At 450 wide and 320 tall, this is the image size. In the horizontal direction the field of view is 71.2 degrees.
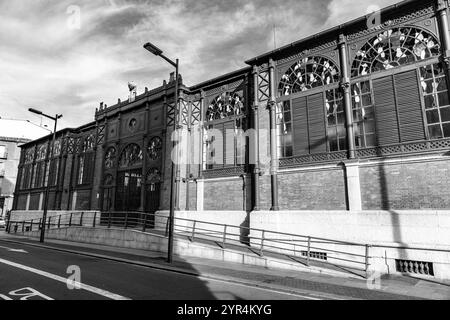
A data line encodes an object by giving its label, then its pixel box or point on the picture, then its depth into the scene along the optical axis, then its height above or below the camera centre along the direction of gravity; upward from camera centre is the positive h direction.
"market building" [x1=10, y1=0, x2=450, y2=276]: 12.11 +3.81
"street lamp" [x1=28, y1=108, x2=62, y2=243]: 20.07 +6.52
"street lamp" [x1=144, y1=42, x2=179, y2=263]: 12.10 +0.87
